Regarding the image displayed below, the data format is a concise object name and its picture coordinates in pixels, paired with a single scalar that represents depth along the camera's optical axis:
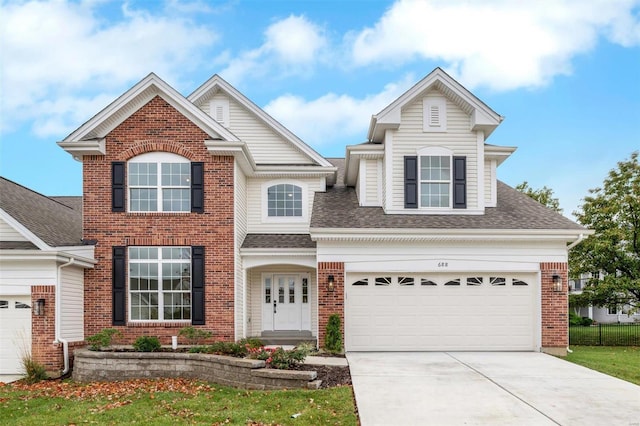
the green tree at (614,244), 19.48
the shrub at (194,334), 13.66
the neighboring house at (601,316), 41.34
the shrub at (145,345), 12.21
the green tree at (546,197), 27.22
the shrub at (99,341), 12.79
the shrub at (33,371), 12.14
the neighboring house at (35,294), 12.61
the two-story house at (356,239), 14.03
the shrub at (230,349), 11.40
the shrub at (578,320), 33.19
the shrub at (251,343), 12.34
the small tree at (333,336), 13.35
